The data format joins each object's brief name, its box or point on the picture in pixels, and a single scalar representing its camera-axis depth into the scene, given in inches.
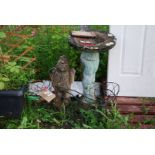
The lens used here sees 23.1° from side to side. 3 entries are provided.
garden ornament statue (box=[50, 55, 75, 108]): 132.0
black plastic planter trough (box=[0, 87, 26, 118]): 123.4
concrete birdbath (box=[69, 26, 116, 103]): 130.6
